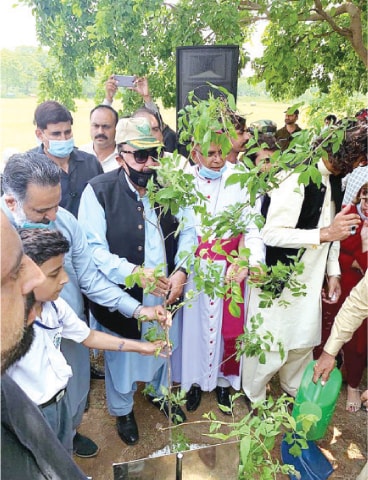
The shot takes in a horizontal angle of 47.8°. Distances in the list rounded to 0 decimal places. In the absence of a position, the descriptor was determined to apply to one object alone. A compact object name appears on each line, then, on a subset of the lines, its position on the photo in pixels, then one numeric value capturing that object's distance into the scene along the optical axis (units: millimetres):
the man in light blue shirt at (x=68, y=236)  1956
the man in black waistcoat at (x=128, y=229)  2326
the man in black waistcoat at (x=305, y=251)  2354
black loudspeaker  4312
